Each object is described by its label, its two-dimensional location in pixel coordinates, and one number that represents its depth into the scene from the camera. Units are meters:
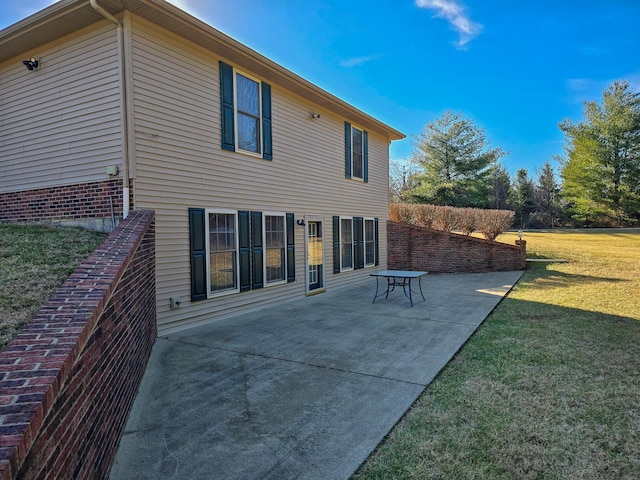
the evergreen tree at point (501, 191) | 38.12
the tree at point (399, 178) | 30.39
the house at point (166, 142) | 5.52
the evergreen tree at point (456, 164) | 26.02
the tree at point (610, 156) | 26.73
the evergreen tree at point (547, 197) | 34.84
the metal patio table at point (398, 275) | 8.14
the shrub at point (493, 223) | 16.11
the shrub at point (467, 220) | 16.55
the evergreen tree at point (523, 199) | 37.00
